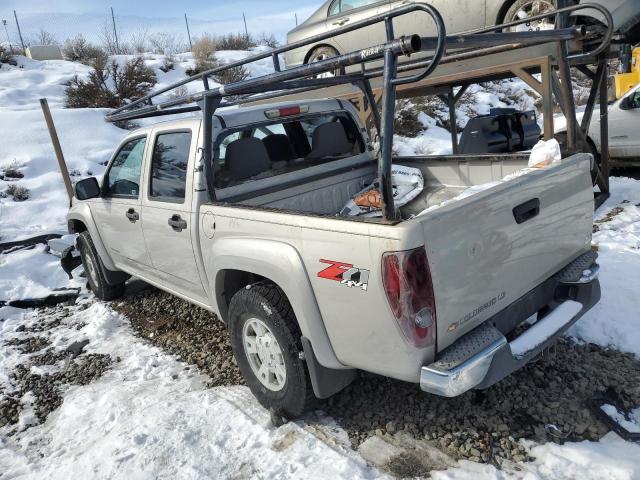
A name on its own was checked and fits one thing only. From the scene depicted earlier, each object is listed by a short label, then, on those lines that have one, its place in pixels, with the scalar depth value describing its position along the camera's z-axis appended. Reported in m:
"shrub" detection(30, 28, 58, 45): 24.27
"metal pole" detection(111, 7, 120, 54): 23.78
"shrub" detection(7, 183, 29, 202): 9.27
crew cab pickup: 2.21
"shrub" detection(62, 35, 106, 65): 19.58
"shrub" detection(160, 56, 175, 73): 18.39
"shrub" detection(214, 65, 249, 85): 16.55
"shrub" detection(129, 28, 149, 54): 24.71
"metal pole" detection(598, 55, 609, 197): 6.90
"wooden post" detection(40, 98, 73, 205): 7.82
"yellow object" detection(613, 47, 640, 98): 11.45
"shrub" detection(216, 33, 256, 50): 26.23
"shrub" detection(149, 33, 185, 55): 25.80
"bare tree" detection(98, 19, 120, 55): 22.76
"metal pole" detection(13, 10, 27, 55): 24.69
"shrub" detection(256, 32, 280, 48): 28.11
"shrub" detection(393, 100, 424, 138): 14.55
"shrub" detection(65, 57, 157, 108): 14.19
